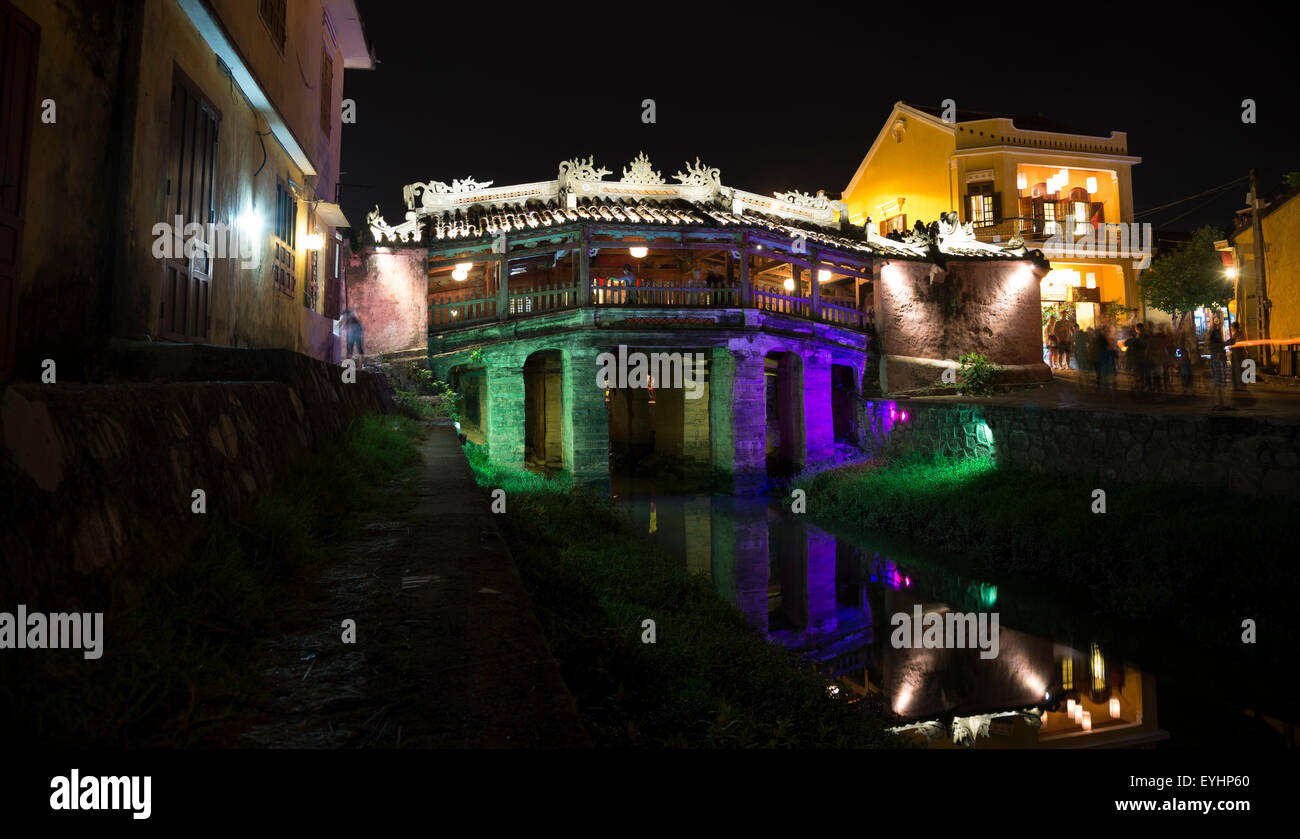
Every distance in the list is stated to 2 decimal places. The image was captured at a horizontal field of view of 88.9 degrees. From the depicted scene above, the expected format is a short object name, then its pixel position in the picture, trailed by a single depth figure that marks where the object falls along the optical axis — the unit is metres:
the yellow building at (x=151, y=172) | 4.86
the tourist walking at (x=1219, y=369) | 11.77
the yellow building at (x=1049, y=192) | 27.61
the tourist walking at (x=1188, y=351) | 15.49
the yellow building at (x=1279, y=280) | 19.91
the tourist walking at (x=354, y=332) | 18.73
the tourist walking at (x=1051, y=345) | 25.45
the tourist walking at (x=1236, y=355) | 17.27
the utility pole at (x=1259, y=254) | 19.61
